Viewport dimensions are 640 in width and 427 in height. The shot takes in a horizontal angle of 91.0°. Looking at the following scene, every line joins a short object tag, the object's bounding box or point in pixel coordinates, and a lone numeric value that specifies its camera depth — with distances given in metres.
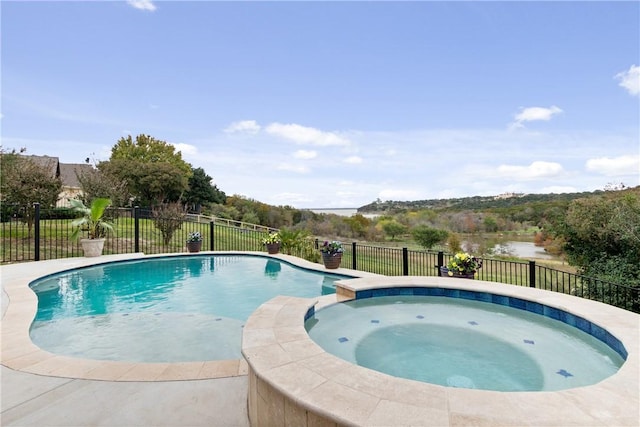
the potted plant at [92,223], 9.38
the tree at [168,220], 12.20
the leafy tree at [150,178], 23.61
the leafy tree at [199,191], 30.61
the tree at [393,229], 32.59
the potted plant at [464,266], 5.95
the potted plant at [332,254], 7.90
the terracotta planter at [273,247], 10.37
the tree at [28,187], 10.83
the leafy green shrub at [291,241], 10.69
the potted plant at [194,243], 10.78
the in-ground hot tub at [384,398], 1.61
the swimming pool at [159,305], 3.78
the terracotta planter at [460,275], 5.94
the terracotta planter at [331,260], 7.89
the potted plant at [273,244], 10.38
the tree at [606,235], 6.94
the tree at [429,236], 25.94
